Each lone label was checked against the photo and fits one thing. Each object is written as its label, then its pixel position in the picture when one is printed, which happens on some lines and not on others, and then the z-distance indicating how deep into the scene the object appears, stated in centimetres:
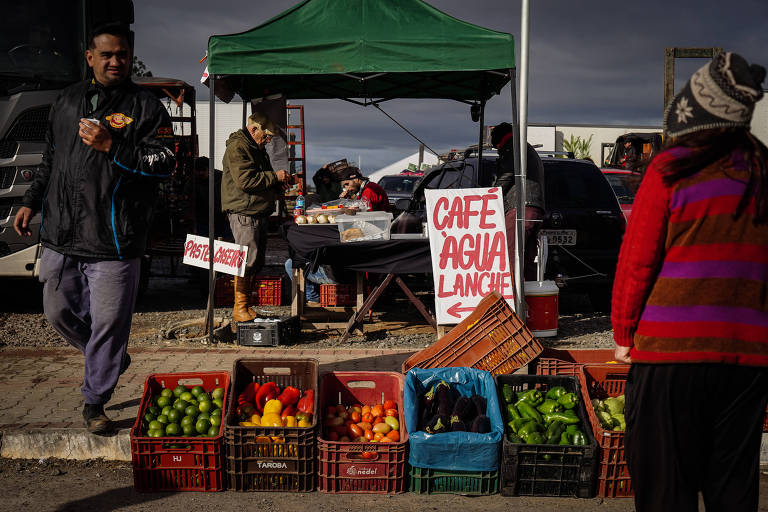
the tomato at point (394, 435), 405
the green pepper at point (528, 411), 410
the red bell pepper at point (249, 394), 428
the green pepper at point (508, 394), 440
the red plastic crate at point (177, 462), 386
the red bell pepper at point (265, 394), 427
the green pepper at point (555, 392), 434
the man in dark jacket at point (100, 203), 398
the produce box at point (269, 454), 386
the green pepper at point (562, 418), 405
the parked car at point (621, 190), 1088
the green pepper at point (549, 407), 416
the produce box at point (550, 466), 386
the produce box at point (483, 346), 498
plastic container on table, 734
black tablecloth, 716
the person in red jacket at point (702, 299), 223
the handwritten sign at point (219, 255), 696
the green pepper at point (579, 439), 393
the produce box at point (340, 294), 834
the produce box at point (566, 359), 491
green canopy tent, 631
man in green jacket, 721
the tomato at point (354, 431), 412
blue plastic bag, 384
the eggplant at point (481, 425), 398
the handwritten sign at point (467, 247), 662
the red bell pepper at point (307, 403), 421
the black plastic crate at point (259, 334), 702
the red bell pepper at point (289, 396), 428
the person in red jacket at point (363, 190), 951
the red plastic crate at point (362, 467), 386
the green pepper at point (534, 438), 389
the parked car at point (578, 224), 862
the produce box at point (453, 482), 393
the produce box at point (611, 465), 388
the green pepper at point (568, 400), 419
